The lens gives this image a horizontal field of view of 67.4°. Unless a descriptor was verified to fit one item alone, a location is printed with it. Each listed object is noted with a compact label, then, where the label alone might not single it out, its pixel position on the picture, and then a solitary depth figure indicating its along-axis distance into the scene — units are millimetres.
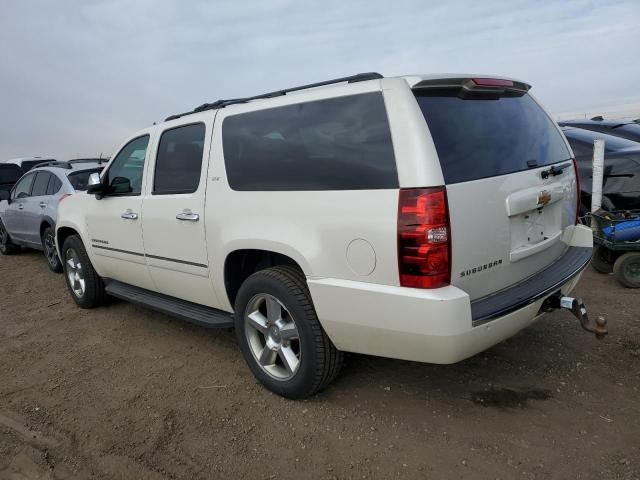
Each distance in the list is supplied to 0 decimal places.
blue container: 4887
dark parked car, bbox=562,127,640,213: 5582
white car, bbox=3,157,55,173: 14659
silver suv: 7004
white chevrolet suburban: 2379
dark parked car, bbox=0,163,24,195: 11727
